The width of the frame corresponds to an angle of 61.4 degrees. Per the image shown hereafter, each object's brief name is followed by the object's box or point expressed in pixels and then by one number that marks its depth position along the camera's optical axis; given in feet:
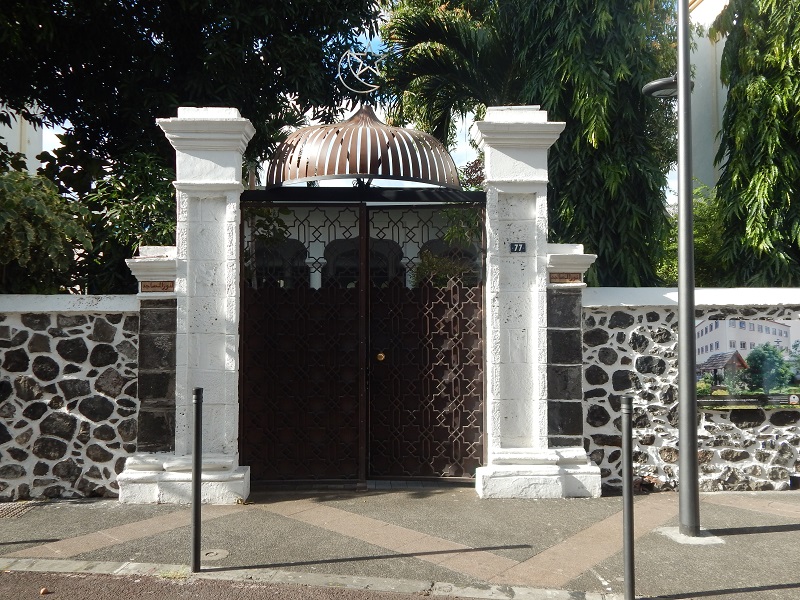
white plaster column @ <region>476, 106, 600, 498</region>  19.69
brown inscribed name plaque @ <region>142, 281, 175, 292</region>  19.51
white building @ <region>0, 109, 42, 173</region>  64.01
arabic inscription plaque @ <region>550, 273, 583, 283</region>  19.97
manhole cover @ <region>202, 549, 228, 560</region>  14.75
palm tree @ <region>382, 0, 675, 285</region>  32.04
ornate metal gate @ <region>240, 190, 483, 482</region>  20.57
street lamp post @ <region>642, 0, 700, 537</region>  16.44
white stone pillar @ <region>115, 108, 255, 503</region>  19.26
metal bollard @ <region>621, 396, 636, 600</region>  12.44
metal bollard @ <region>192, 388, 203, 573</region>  13.96
